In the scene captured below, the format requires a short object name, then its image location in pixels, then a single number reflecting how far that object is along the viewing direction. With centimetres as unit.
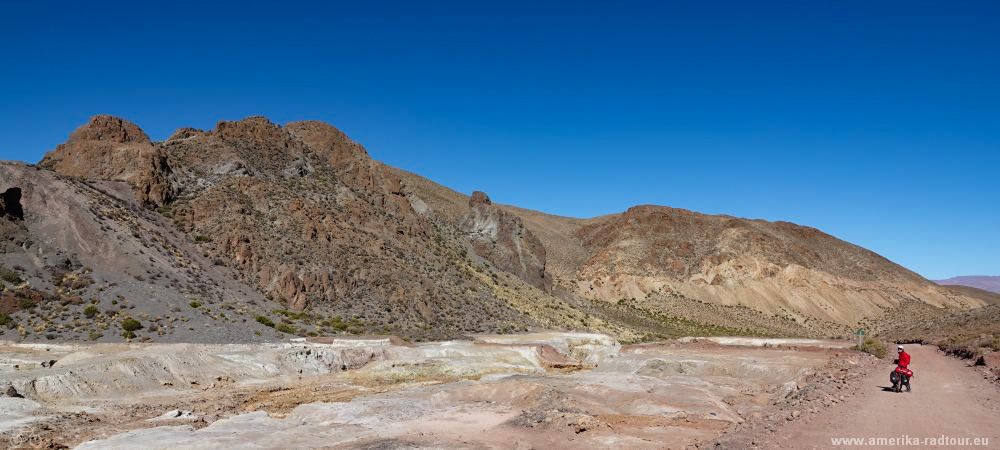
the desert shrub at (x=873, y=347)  3372
